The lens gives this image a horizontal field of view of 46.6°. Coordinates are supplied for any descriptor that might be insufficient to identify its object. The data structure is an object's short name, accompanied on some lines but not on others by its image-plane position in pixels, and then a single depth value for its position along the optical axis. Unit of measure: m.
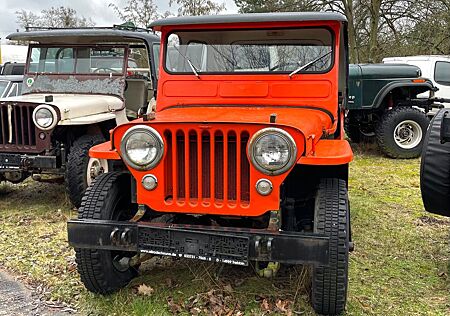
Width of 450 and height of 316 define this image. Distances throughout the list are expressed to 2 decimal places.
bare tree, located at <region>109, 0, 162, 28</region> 21.27
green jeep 9.32
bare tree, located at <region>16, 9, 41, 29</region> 28.77
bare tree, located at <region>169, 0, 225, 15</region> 19.48
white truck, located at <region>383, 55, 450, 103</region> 10.82
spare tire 3.78
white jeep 5.59
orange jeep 3.04
